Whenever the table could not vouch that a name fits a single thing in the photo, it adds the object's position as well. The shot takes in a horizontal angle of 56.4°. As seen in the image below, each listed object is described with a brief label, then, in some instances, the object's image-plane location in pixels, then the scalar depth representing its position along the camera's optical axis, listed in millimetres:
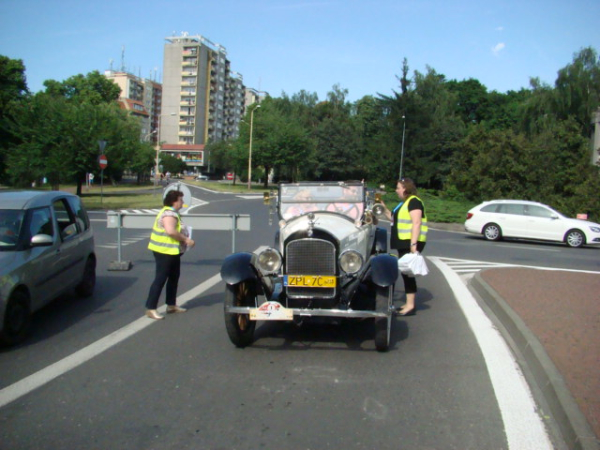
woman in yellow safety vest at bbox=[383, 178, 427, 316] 7613
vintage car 5699
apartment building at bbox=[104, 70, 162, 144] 133375
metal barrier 11461
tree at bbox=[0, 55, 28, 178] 40438
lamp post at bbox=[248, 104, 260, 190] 63812
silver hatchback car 5918
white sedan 20172
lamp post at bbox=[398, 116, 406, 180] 56188
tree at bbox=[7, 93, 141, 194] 39062
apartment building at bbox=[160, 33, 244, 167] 120500
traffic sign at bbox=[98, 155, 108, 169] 29695
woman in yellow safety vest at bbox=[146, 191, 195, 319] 7145
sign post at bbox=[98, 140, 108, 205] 28394
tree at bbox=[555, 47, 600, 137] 43562
